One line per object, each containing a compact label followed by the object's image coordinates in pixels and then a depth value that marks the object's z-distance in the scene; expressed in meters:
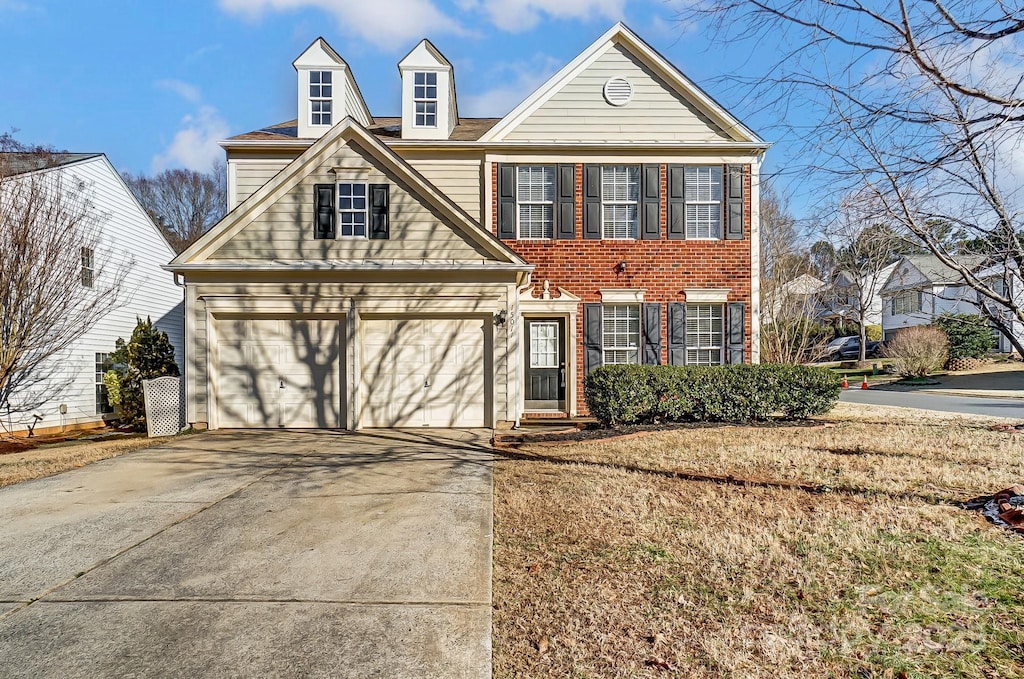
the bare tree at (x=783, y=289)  20.05
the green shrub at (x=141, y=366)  13.20
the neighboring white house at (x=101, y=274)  14.72
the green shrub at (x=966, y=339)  26.38
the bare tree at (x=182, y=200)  35.91
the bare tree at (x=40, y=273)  11.31
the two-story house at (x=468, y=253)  10.87
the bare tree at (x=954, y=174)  4.31
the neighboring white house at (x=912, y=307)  26.55
